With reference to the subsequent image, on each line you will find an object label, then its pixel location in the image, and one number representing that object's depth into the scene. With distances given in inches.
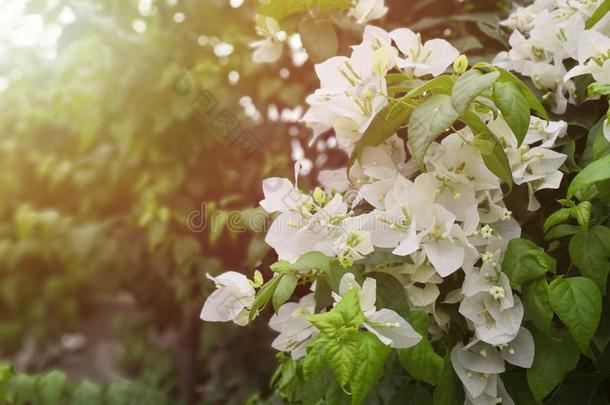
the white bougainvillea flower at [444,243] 29.2
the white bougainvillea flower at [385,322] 27.6
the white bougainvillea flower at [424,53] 32.4
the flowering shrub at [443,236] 28.5
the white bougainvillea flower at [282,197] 31.3
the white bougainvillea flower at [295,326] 31.1
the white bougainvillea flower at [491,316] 30.4
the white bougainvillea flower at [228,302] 31.5
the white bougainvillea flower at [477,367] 31.5
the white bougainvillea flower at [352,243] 29.4
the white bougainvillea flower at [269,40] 45.2
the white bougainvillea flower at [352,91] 30.2
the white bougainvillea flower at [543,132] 33.1
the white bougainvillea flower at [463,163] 31.1
